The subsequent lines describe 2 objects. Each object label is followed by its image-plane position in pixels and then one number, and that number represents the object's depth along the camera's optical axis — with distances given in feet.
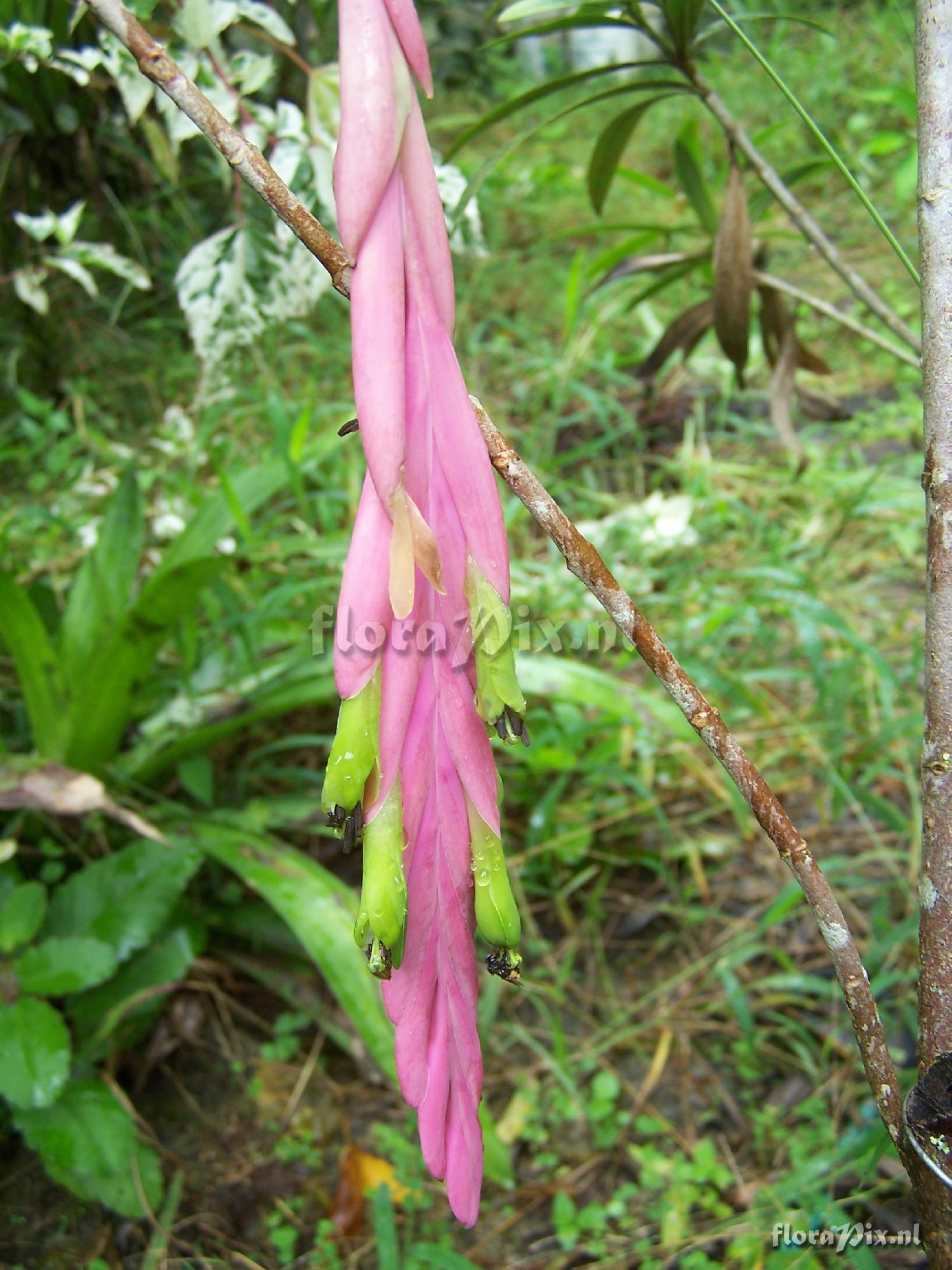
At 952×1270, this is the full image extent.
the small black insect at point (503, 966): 1.29
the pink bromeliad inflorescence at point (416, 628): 1.16
